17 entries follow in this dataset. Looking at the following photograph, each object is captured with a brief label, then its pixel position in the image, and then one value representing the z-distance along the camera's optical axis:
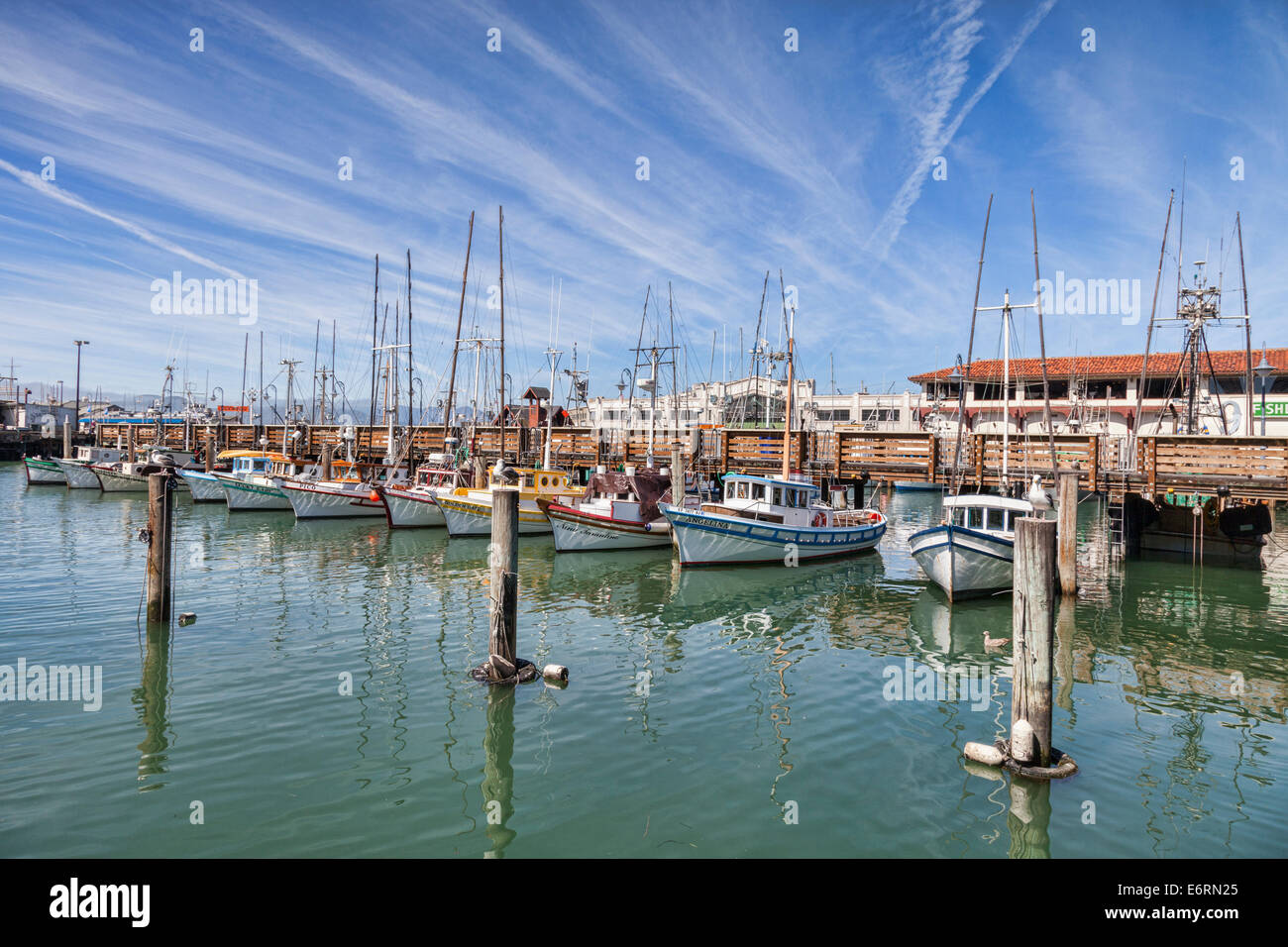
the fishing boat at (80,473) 53.00
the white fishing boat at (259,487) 41.72
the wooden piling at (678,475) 30.38
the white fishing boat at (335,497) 38.78
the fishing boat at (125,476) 52.00
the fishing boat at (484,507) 33.00
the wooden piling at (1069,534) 21.41
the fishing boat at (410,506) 35.81
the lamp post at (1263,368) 42.36
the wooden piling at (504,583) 12.99
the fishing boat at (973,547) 20.27
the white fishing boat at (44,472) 56.25
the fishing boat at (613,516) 29.41
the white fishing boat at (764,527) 25.34
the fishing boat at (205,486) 45.69
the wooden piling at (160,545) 14.86
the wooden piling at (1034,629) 9.35
